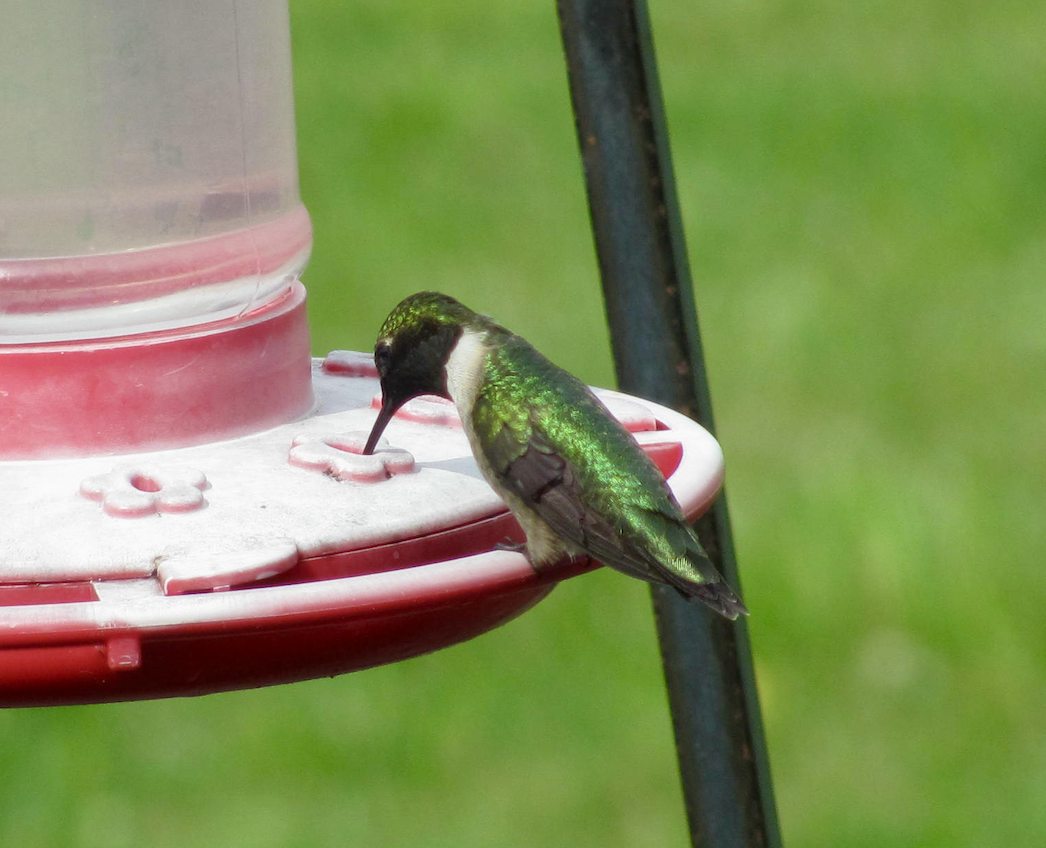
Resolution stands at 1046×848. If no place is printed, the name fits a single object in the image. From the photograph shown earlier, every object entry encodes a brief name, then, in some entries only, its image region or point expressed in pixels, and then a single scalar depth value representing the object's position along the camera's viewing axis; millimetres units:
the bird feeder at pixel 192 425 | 2742
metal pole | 2823
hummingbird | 2805
